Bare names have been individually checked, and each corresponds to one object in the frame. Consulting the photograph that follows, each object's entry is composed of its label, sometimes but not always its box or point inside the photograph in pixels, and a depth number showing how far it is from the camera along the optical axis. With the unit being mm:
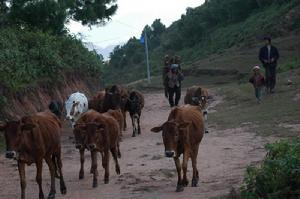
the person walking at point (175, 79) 24125
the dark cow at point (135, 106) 20703
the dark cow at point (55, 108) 17031
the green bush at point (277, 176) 8133
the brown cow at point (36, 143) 10742
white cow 19750
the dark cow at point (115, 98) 20219
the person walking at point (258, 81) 23125
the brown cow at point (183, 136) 11312
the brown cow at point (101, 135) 12555
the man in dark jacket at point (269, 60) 24453
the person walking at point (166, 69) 24389
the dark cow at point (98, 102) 21172
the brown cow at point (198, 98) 19297
